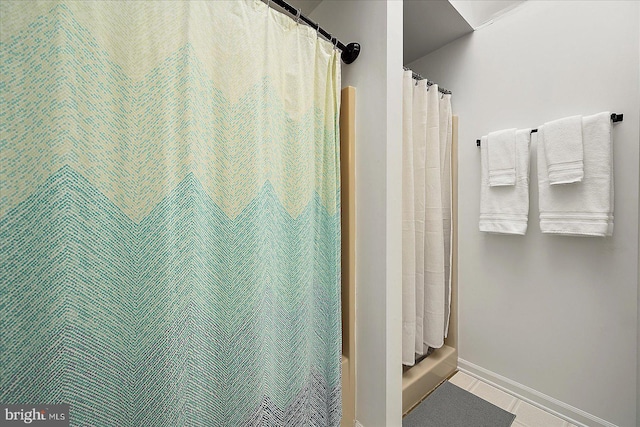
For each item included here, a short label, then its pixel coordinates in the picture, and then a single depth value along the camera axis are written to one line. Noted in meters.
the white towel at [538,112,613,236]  1.06
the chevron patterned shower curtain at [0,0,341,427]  0.50
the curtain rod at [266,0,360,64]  0.94
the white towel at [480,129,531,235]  1.30
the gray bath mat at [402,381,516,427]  1.18
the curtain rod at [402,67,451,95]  1.35
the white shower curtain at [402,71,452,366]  1.26
